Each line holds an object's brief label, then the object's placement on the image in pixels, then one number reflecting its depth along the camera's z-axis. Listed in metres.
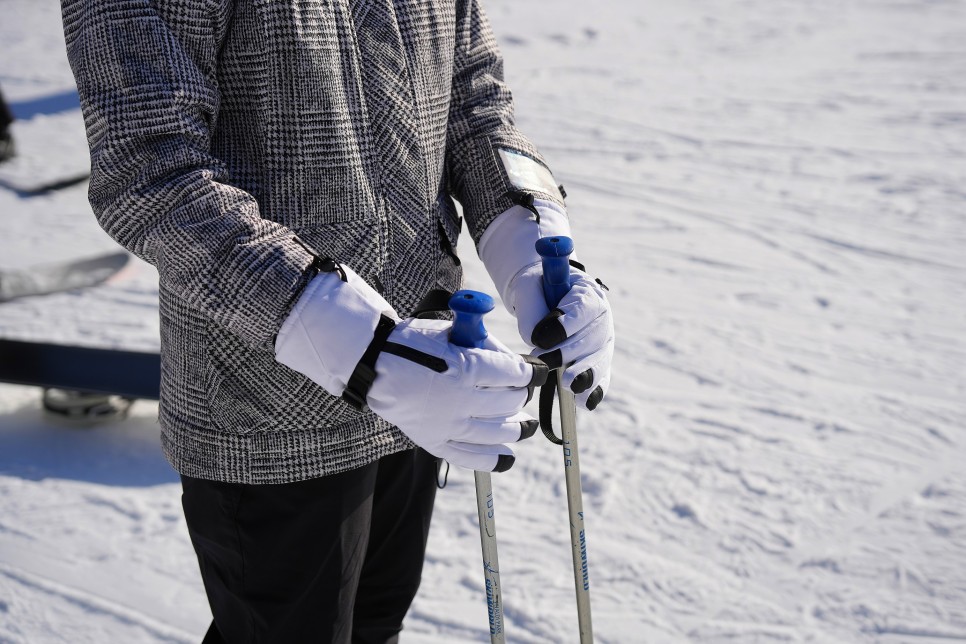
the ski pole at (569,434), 1.33
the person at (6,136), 5.40
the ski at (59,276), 3.88
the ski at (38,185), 5.07
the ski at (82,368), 2.96
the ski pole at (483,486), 1.13
